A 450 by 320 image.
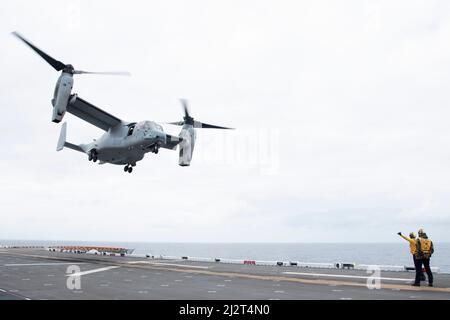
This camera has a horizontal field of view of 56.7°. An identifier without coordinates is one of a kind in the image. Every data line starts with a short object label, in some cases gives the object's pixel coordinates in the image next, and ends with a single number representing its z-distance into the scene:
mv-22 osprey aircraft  29.58
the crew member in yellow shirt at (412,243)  17.71
